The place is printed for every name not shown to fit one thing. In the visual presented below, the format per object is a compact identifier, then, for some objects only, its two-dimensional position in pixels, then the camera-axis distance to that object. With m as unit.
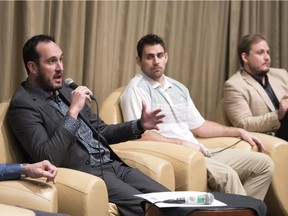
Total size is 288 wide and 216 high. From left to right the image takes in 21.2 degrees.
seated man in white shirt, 4.41
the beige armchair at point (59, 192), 3.18
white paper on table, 3.17
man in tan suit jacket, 5.30
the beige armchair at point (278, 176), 4.86
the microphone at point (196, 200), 3.22
